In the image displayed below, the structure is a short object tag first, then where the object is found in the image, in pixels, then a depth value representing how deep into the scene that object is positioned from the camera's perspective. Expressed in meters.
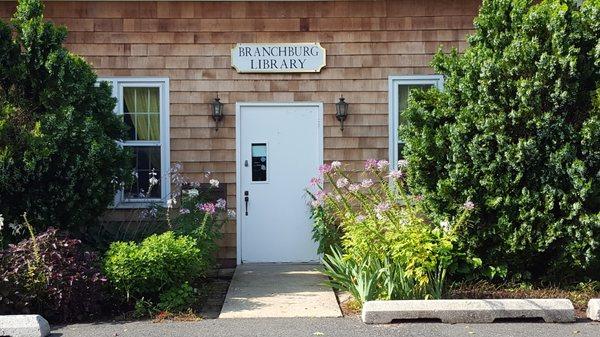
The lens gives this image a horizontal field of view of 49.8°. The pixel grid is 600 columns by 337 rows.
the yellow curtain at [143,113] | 8.44
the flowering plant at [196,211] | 7.18
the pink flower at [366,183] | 6.46
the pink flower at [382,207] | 6.27
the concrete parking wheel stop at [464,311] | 5.80
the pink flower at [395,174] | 6.45
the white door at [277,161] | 8.45
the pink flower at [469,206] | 6.29
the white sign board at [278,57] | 8.41
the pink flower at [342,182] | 6.64
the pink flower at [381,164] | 6.72
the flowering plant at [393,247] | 6.12
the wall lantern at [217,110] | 8.31
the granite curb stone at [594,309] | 5.86
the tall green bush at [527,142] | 6.41
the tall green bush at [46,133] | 6.47
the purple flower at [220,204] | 7.43
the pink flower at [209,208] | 7.09
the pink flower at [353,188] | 6.51
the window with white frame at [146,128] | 8.39
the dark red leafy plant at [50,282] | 5.88
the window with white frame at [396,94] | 8.45
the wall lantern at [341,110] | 8.34
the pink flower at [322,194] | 6.87
